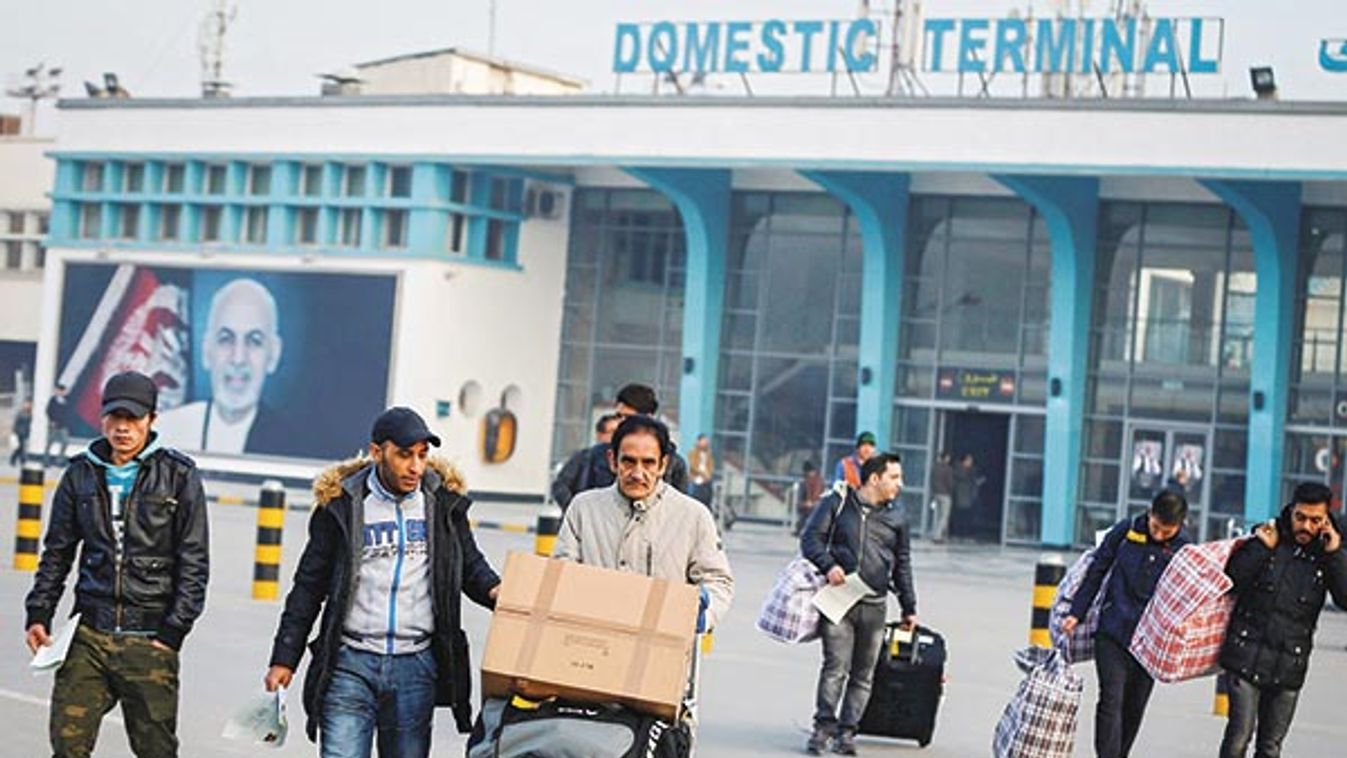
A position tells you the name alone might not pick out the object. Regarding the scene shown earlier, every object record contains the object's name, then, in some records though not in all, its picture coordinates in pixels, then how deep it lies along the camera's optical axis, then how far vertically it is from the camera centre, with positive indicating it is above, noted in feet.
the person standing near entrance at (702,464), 127.75 -3.39
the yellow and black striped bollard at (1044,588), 62.03 -3.97
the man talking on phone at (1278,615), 40.63 -2.75
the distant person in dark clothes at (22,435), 164.04 -5.57
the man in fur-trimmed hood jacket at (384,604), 27.71 -2.47
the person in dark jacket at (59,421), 159.22 -4.38
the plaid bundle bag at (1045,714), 42.78 -4.78
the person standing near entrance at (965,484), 145.18 -3.81
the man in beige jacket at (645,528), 28.71 -1.50
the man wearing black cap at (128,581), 30.71 -2.65
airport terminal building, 135.95 +6.61
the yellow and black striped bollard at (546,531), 69.15 -3.91
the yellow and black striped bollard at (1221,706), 59.26 -6.17
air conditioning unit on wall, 157.69 +11.00
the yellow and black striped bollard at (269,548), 70.74 -4.96
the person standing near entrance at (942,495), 143.64 -4.47
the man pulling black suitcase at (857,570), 46.80 -2.90
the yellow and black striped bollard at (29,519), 75.15 -5.00
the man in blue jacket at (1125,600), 42.68 -2.83
